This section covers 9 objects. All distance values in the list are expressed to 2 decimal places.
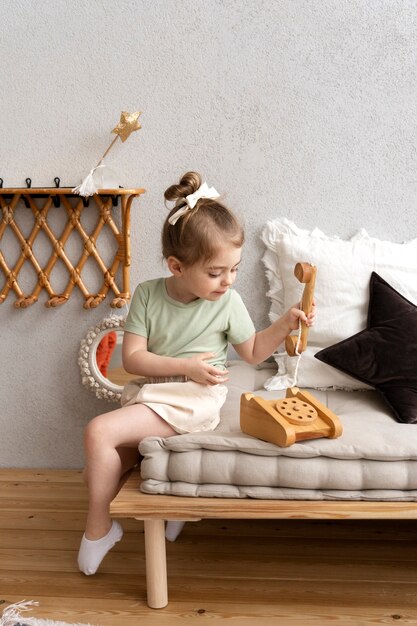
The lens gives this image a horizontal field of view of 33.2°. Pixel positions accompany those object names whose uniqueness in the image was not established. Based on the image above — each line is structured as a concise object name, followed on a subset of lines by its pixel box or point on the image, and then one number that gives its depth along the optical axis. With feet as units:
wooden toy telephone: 5.66
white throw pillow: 7.47
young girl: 6.04
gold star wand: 7.64
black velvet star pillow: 6.64
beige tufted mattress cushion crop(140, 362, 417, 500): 5.58
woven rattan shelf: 8.18
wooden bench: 5.49
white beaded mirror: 8.38
